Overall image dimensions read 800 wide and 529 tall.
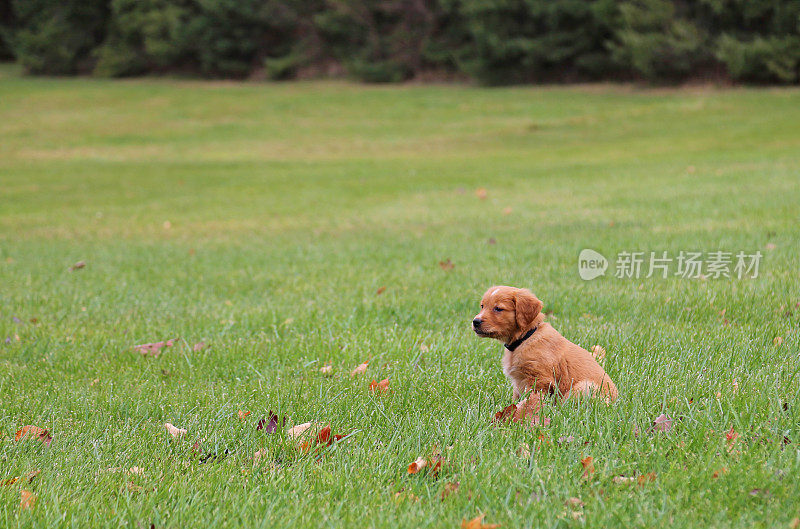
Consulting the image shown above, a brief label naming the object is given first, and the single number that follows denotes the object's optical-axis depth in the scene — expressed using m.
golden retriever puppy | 6.79
